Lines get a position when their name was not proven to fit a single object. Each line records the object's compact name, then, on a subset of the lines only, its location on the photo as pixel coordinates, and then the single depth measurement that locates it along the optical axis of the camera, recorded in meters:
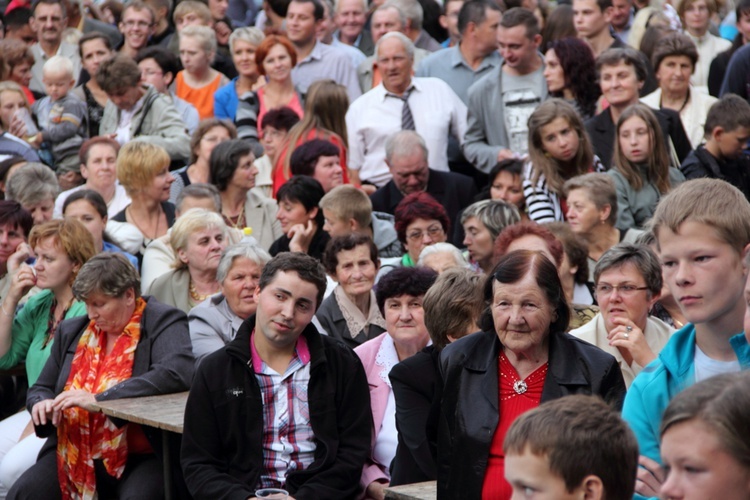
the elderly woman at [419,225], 14.98
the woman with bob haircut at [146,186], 17.02
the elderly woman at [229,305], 12.79
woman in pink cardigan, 11.29
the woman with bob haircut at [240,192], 17.16
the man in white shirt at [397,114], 18.81
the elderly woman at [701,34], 21.67
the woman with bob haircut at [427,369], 9.97
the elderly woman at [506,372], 8.35
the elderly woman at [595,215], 14.46
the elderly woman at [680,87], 17.98
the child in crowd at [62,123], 20.56
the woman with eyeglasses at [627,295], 10.35
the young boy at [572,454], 5.64
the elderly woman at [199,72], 22.34
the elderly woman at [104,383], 11.91
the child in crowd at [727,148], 16.17
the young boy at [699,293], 6.30
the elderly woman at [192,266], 14.37
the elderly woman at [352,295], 13.18
